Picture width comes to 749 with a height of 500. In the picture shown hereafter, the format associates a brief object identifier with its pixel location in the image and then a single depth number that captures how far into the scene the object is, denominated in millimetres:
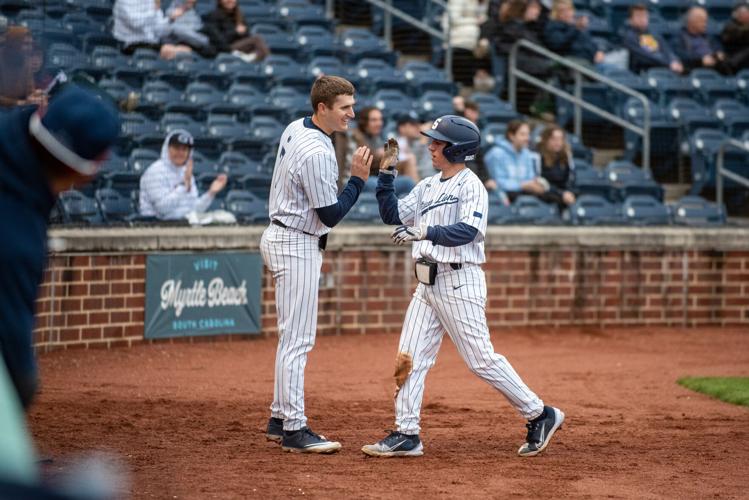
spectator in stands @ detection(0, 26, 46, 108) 9797
